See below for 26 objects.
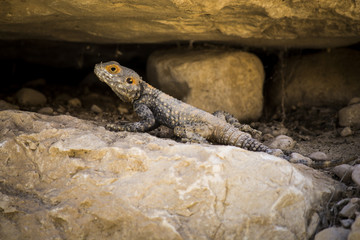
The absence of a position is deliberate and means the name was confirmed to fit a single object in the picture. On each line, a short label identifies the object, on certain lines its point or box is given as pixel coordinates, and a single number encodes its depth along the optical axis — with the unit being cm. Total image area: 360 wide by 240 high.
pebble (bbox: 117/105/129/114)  663
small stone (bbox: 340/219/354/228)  311
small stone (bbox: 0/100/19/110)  545
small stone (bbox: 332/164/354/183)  367
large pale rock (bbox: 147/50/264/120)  619
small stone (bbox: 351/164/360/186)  345
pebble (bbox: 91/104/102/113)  633
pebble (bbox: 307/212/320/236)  325
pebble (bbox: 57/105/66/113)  610
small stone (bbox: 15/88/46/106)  626
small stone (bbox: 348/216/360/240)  288
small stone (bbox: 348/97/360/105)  585
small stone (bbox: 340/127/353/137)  521
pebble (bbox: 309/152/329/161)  420
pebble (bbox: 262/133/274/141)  536
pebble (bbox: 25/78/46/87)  754
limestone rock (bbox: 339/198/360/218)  319
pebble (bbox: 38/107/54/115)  570
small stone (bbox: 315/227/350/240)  303
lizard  465
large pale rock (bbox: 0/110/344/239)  312
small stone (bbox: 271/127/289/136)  559
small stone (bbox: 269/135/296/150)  479
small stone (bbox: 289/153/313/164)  402
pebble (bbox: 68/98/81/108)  661
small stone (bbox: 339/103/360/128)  557
